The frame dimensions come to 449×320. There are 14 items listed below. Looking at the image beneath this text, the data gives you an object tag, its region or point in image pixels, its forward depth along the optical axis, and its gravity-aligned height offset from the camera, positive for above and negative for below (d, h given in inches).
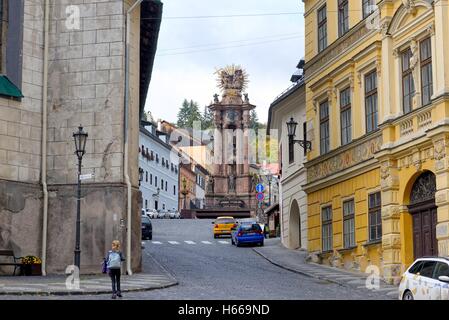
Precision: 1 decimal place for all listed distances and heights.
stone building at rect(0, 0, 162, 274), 1160.8 +175.5
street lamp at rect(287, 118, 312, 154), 1391.5 +189.0
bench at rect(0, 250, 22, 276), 1103.3 -9.2
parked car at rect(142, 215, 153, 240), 2127.2 +56.3
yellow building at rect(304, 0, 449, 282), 1002.1 +163.1
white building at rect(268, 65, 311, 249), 1670.5 +174.8
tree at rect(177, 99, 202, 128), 6537.9 +1098.5
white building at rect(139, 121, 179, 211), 3927.2 +412.3
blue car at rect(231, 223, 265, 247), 1916.8 +37.7
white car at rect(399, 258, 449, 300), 642.2 -24.3
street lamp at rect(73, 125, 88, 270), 956.0 +117.7
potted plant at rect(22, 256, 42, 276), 1135.6 -17.5
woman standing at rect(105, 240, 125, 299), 819.6 -13.3
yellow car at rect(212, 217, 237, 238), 2343.8 +68.8
